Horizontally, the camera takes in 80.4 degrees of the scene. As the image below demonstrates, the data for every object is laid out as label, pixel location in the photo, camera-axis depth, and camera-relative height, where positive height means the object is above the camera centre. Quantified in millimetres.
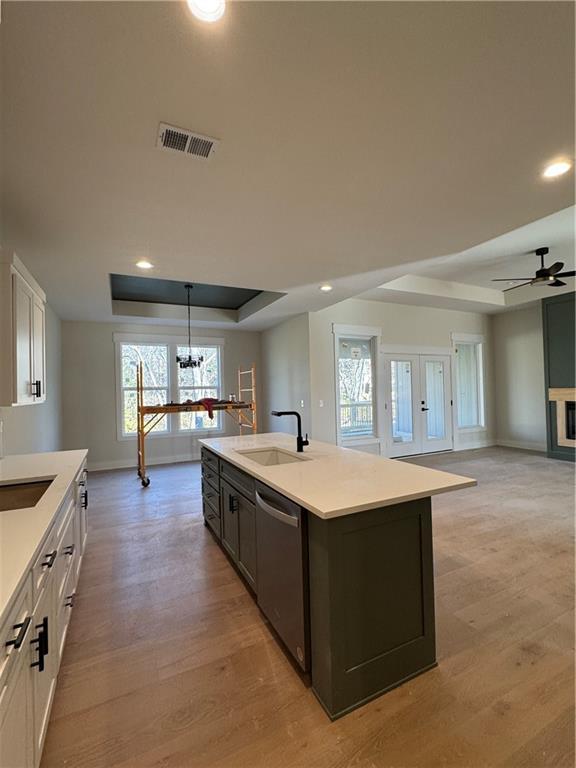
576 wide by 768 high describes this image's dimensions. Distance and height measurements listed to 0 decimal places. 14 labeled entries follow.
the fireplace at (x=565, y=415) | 6121 -601
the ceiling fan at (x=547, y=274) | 4613 +1501
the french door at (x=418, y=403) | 6684 -375
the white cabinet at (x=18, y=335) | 1913 +364
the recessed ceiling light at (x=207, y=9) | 1100 +1259
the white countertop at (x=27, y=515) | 1038 -537
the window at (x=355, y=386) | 6293 +10
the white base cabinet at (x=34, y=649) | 931 -891
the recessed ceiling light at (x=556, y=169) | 1990 +1278
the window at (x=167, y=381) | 6562 +200
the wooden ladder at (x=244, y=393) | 6954 -101
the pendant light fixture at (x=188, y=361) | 5401 +527
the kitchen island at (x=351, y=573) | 1484 -888
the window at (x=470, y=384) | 7623 -5
